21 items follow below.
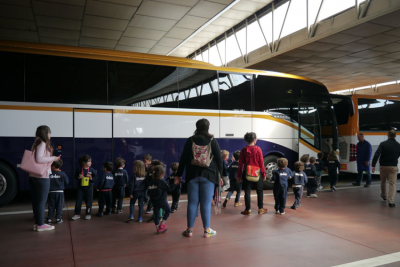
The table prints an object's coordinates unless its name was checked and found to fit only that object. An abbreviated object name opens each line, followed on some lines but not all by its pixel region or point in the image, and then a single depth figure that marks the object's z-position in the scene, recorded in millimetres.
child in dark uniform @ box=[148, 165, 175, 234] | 4812
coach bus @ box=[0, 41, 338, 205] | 6727
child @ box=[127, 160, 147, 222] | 5527
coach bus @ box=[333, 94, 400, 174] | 10883
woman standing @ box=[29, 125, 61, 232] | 4676
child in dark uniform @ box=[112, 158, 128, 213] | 6066
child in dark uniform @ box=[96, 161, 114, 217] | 5820
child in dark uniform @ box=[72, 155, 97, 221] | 5633
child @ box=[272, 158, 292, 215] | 6242
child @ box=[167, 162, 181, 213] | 6039
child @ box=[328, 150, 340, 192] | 9047
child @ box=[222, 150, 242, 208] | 6945
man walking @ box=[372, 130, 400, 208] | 7027
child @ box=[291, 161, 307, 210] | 6676
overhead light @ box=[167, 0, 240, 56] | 12680
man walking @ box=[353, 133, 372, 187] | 9688
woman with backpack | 4547
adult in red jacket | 6020
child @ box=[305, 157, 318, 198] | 8004
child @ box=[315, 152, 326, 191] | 9031
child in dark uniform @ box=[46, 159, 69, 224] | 5332
